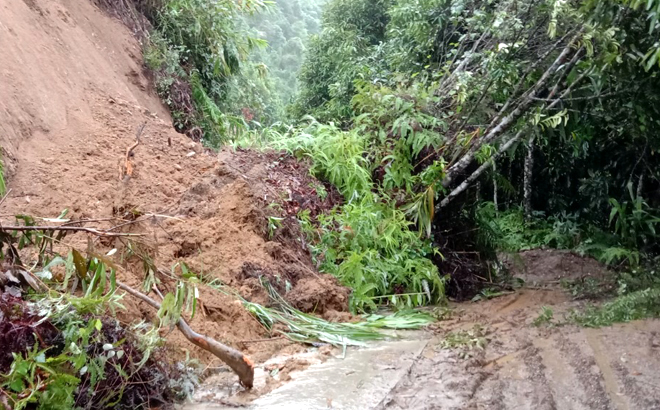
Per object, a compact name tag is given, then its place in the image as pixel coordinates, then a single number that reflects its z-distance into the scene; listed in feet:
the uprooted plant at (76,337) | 9.00
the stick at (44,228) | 10.45
